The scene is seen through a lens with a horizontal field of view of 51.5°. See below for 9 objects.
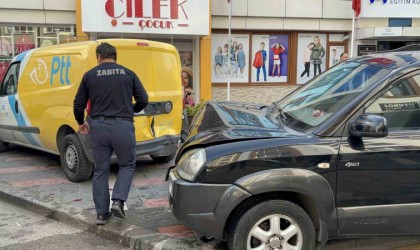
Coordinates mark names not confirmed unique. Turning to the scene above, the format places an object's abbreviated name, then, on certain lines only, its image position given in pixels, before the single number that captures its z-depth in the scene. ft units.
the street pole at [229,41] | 39.73
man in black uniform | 13.76
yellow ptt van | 19.33
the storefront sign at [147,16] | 37.52
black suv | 10.86
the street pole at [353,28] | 41.15
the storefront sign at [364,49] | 46.40
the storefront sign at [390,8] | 44.27
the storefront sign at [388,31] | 43.57
